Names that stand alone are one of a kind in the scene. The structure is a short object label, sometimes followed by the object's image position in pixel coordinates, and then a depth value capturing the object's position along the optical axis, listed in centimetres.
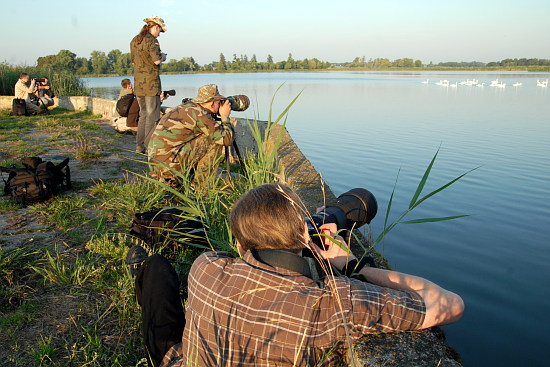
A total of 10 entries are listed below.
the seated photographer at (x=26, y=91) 1072
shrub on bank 1355
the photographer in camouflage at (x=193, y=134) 388
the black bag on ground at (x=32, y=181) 383
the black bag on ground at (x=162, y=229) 281
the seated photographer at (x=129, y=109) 750
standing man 598
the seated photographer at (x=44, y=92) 1171
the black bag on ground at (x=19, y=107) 1035
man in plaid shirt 133
